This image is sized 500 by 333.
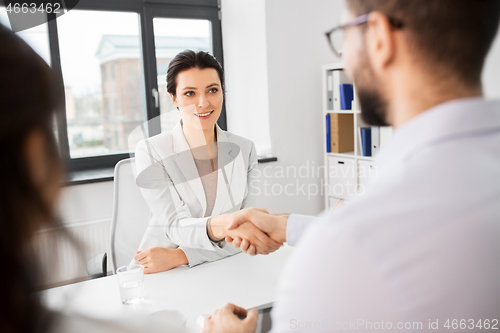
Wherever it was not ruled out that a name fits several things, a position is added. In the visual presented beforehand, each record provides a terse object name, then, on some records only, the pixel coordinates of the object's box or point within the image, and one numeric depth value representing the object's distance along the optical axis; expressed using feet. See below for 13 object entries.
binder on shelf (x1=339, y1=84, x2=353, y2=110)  10.32
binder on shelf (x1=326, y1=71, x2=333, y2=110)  10.71
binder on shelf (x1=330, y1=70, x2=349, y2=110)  10.46
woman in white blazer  4.62
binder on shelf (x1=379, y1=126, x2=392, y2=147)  9.69
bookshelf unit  10.12
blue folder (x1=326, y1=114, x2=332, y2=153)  10.93
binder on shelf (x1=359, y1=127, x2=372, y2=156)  9.98
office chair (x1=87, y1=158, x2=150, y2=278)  5.73
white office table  3.53
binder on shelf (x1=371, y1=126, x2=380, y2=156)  9.86
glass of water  3.61
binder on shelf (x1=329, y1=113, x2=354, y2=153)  10.75
